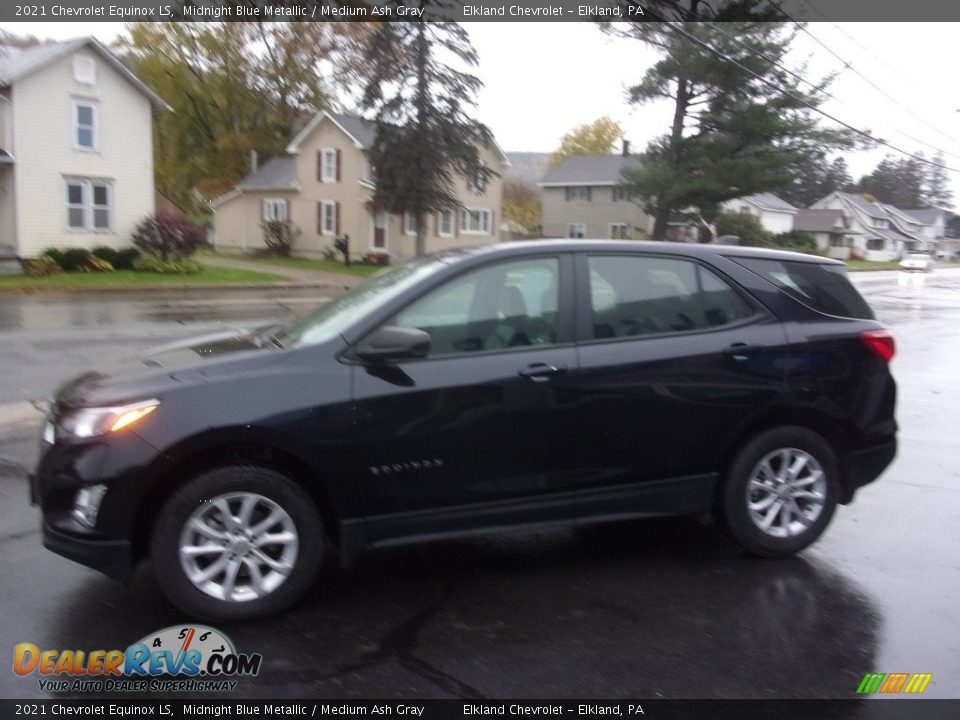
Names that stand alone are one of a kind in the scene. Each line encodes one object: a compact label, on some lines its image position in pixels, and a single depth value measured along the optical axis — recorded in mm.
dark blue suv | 3842
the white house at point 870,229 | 79250
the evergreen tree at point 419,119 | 31891
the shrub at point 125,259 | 27375
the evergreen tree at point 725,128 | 34219
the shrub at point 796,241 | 53656
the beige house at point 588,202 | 55312
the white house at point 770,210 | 60250
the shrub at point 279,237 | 41625
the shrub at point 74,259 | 26156
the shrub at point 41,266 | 25016
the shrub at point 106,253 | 27053
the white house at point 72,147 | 26625
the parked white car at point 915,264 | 50875
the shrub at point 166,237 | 27672
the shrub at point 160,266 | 27250
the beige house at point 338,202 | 39250
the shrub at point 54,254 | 25859
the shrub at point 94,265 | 26359
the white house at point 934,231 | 97062
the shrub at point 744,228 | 45719
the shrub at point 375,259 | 38312
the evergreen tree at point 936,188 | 130625
